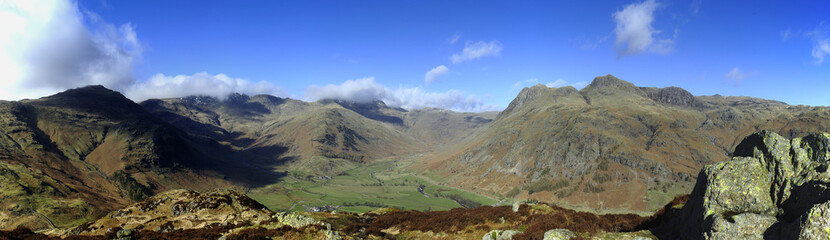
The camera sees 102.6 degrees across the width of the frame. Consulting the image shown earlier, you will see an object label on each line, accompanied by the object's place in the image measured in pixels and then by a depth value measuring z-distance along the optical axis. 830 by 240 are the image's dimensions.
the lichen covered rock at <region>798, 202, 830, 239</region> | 11.88
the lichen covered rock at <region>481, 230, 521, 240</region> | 30.28
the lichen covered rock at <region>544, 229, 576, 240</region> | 21.94
